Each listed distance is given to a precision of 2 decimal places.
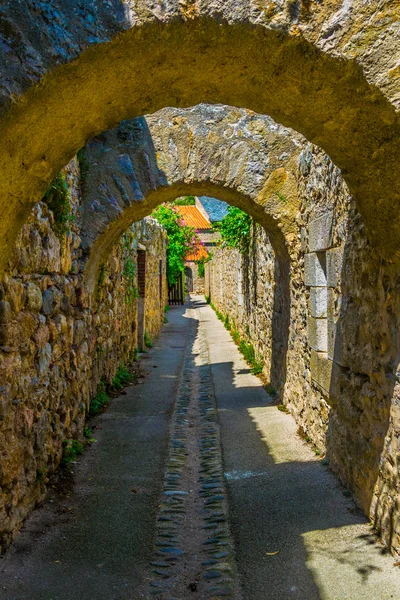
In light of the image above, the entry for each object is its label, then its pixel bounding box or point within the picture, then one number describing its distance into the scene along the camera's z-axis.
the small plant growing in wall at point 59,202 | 4.07
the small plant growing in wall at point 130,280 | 8.45
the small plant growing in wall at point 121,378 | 7.05
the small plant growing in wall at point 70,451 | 4.19
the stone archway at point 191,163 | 5.43
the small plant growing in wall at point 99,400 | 5.77
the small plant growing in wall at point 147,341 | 11.23
